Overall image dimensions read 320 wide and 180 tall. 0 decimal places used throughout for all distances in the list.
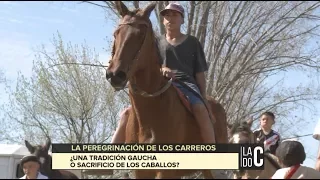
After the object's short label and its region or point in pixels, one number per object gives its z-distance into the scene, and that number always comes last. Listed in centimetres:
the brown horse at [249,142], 523
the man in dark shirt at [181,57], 597
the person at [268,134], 824
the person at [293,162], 457
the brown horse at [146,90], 522
